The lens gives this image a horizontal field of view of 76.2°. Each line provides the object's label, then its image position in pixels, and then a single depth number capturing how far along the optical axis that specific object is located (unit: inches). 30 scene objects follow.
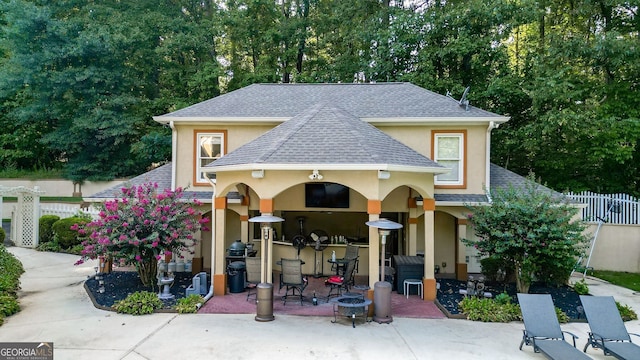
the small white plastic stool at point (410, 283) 436.1
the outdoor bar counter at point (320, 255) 521.3
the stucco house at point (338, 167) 373.1
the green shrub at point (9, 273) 398.3
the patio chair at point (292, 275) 395.8
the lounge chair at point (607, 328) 269.6
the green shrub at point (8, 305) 345.7
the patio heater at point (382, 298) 347.6
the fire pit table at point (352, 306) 334.4
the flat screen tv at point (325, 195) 483.5
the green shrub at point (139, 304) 362.3
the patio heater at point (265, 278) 348.5
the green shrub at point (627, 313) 364.5
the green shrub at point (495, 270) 477.7
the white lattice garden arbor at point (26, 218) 697.6
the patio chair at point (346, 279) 420.3
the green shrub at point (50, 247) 692.7
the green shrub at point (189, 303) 366.3
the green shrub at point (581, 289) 448.1
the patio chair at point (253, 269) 422.0
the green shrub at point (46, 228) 715.4
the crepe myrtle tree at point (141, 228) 414.3
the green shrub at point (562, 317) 352.8
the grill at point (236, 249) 475.5
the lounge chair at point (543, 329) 262.8
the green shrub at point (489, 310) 355.6
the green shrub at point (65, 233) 691.4
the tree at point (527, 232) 386.3
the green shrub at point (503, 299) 378.0
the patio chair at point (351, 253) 487.5
